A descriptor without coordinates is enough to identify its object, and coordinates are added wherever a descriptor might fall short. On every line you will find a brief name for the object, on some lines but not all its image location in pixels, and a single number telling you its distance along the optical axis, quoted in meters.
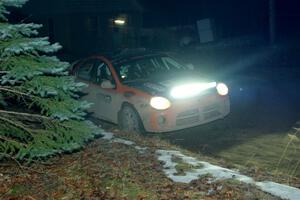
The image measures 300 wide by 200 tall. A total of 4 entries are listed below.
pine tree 5.03
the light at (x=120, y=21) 24.72
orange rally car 8.18
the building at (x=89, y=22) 22.58
